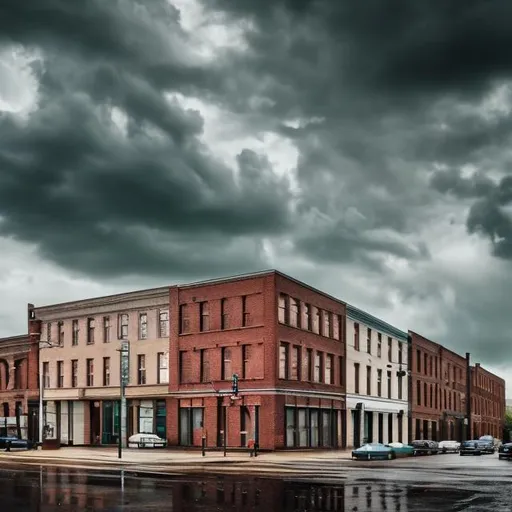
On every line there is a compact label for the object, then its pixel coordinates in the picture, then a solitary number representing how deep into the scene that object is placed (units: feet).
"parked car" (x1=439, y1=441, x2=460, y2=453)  245.86
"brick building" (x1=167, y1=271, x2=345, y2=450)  192.85
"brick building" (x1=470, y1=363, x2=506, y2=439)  418.92
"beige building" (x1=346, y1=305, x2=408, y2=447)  241.63
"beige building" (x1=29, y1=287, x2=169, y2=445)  216.74
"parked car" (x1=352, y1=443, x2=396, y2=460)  174.19
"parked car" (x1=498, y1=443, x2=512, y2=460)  189.06
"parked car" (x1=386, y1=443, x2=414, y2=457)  192.13
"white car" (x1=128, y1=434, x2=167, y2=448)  207.31
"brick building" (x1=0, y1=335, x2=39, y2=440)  249.41
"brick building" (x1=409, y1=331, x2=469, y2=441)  301.43
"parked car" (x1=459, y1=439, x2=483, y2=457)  223.32
